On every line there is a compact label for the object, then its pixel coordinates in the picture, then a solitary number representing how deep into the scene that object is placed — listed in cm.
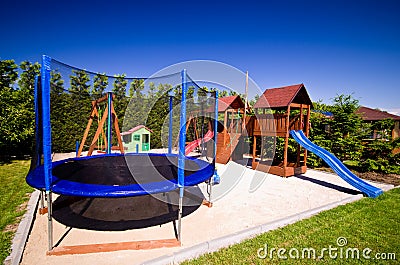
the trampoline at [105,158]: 254
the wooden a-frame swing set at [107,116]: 542
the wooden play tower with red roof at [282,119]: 641
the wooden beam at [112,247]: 244
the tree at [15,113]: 692
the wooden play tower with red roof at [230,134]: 835
